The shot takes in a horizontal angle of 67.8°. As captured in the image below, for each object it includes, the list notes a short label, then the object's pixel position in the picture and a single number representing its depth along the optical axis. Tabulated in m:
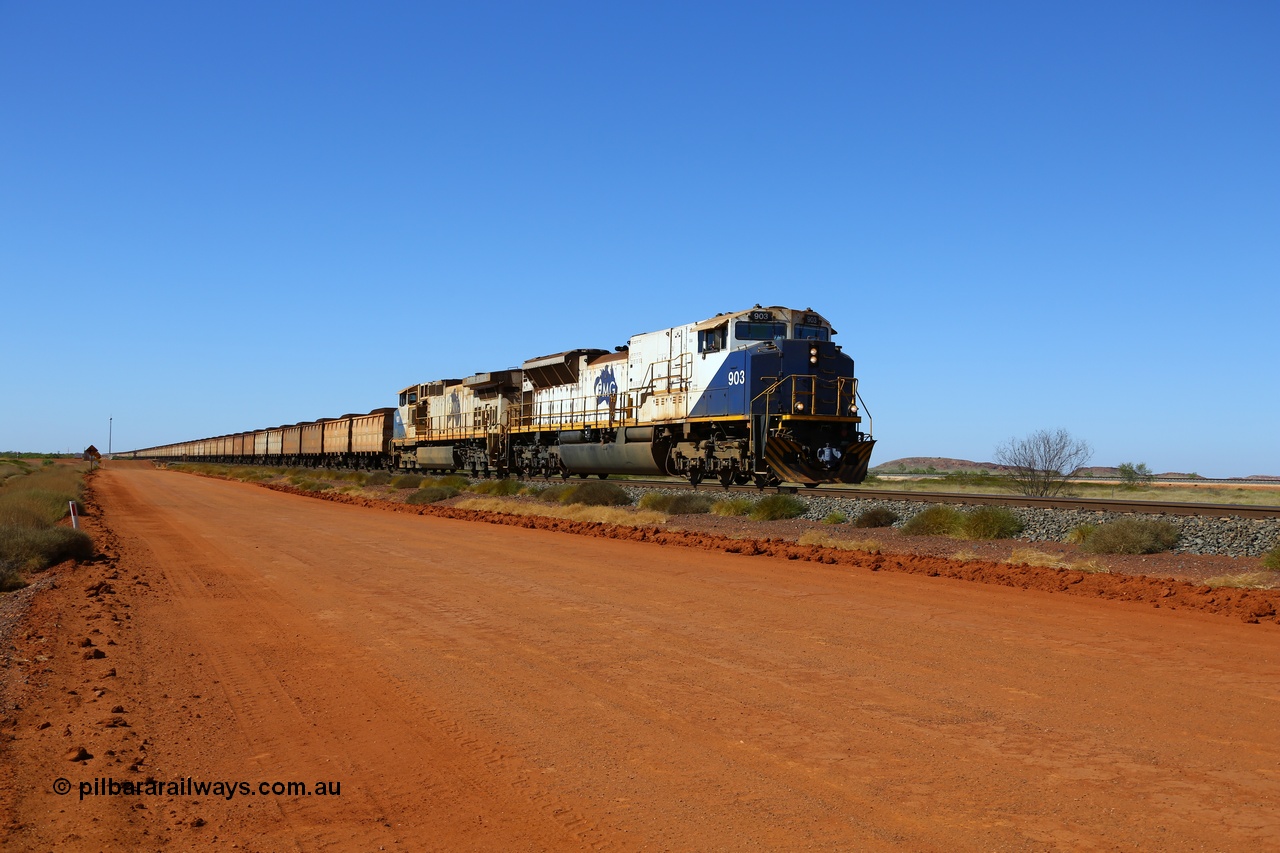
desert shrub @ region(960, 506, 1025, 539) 15.60
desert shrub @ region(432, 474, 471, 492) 33.03
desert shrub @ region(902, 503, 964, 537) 16.30
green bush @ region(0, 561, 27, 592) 11.05
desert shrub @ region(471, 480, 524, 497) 29.53
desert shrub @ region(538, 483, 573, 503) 25.20
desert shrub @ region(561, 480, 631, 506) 24.17
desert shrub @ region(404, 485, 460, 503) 29.26
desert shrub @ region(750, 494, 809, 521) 19.09
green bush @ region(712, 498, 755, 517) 19.95
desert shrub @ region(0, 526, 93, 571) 12.73
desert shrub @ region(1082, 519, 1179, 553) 13.30
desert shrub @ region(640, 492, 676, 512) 22.00
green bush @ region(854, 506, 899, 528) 17.50
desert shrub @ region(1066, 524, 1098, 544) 14.32
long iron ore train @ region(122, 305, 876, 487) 22.11
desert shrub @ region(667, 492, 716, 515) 21.19
